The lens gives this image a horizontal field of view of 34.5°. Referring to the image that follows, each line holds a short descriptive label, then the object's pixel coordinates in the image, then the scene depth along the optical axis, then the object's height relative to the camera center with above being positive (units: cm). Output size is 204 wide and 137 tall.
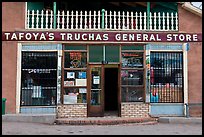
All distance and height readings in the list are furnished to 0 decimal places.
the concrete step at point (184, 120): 1250 -144
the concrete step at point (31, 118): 1231 -136
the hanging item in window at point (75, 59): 1331 +93
